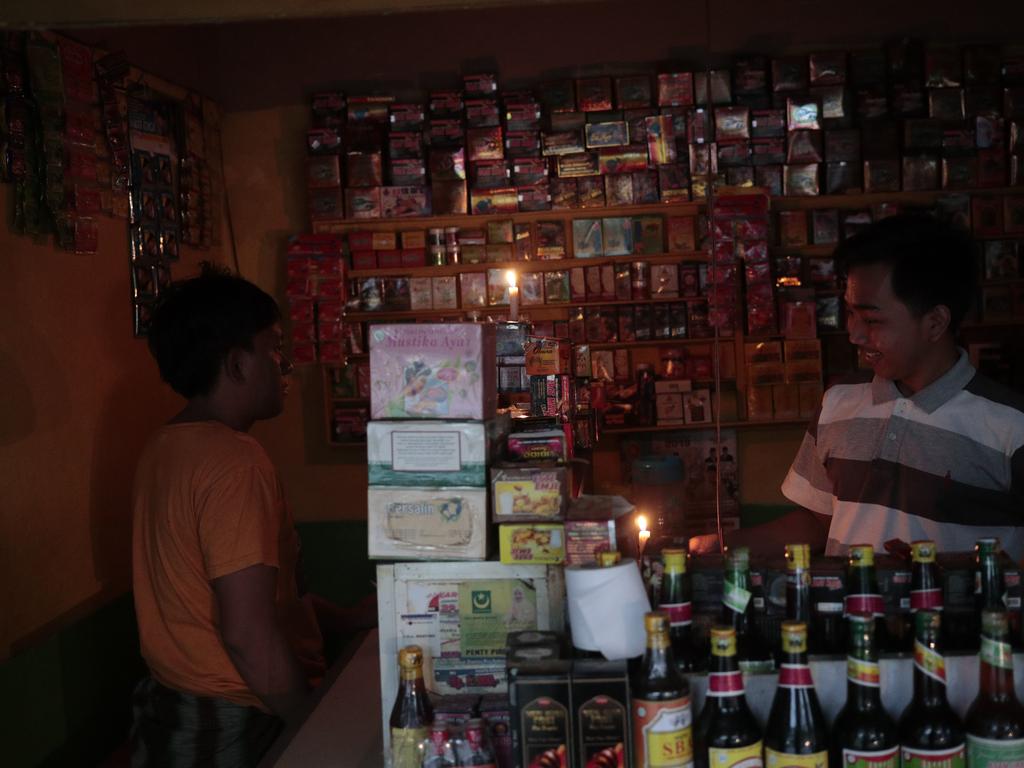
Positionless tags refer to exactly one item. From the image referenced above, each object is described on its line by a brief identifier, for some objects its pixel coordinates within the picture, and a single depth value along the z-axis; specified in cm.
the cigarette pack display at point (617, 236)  528
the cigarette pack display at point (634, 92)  521
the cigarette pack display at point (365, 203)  527
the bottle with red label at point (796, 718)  137
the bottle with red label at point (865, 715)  136
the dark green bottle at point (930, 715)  136
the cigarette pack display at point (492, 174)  524
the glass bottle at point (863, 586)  146
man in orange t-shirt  227
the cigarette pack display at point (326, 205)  529
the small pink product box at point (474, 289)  530
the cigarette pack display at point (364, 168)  525
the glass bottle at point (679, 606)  146
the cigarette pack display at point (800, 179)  515
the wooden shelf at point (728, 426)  527
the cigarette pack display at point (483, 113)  524
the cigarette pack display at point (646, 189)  519
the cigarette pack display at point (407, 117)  526
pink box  170
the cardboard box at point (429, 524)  167
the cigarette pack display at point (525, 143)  523
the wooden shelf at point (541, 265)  527
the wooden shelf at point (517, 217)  525
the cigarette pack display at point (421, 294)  534
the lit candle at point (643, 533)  180
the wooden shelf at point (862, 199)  512
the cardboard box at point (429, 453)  168
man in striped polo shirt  226
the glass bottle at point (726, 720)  137
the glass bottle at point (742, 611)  147
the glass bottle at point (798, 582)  147
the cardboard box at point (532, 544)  166
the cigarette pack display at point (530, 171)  523
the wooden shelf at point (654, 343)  530
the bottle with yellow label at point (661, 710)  136
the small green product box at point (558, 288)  529
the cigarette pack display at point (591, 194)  522
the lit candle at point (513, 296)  326
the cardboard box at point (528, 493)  167
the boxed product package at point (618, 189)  520
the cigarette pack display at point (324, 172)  527
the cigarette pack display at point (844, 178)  513
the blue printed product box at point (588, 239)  529
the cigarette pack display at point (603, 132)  520
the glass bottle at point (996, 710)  134
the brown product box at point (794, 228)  521
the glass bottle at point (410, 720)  153
